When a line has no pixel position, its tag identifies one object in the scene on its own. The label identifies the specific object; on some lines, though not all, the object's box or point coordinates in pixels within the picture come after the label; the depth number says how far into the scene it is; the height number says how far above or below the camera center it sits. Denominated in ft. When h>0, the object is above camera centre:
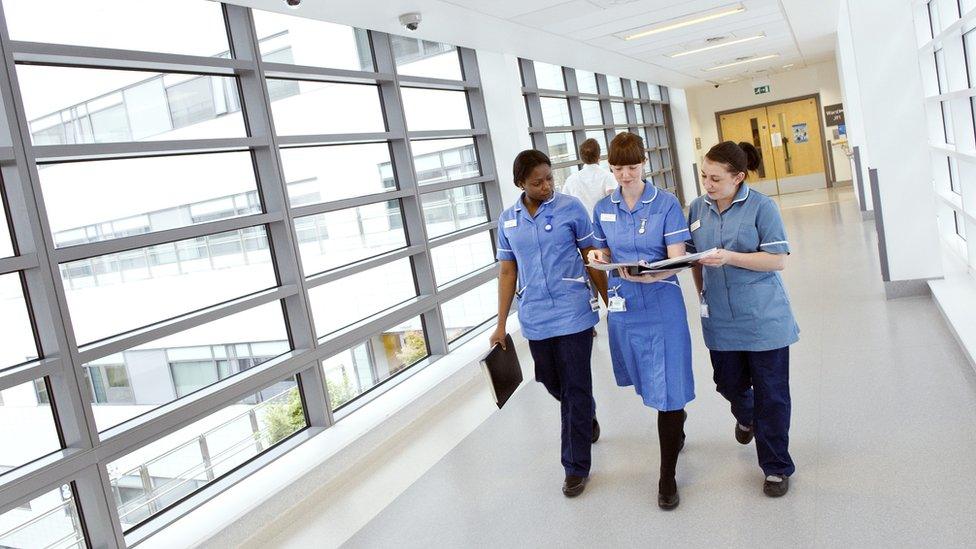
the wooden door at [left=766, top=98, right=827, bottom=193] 60.95 -0.43
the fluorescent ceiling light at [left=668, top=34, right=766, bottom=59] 35.27 +4.96
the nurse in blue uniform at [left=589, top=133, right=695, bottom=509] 10.44 -1.84
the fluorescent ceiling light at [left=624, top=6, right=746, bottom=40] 26.63 +4.80
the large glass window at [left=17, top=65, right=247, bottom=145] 11.28 +2.54
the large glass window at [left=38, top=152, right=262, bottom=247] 11.38 +1.07
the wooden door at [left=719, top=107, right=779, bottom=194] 62.31 +1.36
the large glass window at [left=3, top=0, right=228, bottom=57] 11.17 +3.83
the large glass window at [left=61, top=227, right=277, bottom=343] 11.46 -0.39
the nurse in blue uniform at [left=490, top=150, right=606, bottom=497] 11.48 -1.59
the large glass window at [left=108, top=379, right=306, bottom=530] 11.60 -3.35
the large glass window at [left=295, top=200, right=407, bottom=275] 16.35 -0.28
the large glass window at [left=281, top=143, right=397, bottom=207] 16.37 +1.19
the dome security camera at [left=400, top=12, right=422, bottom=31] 17.44 +4.31
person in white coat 20.40 -0.16
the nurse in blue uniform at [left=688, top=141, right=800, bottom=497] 9.96 -1.88
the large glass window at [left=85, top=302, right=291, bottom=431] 11.45 -1.80
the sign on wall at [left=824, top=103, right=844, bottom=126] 57.21 +1.36
